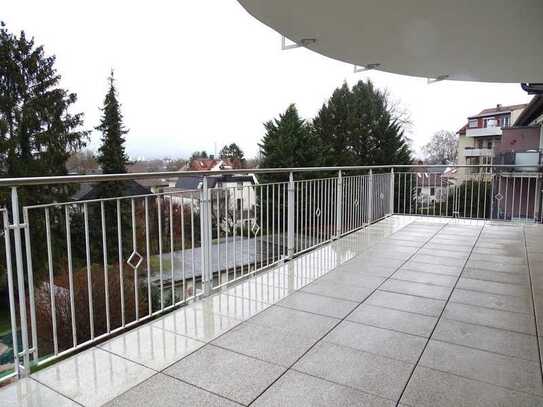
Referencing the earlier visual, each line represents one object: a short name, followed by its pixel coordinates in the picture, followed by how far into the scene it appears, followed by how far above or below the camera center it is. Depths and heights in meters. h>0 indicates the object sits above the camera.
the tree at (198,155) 31.69 +1.47
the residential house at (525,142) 13.14 +1.02
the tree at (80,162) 18.56 +0.57
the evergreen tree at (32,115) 17.11 +2.81
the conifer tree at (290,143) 21.41 +1.53
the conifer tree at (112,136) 21.50 +2.13
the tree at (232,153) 34.25 +1.72
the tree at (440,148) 32.84 +1.71
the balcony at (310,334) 1.77 -1.02
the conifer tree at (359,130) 25.08 +2.57
